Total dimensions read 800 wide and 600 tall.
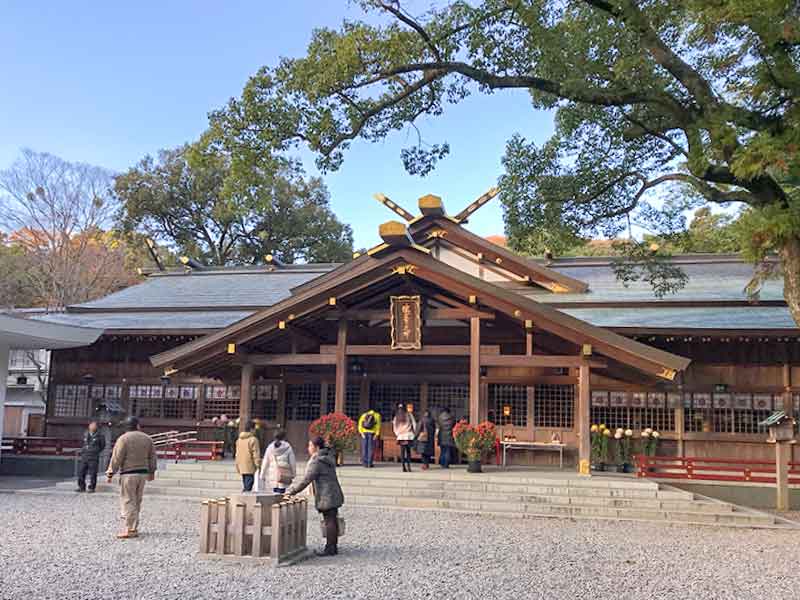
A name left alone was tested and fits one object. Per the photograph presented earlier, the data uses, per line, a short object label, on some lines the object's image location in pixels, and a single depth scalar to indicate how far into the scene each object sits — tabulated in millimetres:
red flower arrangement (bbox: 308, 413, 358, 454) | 13469
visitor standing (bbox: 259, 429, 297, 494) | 9414
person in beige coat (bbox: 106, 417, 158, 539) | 8875
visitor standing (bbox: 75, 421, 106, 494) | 13391
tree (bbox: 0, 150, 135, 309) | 29891
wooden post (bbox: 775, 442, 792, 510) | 12797
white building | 30953
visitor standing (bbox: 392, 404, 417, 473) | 13586
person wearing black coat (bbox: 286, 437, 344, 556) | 7863
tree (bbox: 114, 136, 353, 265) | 36625
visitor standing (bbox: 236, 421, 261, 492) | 11055
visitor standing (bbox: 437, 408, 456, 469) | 13945
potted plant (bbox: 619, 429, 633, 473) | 15427
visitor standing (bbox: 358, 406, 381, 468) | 13711
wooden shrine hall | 13836
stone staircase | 11547
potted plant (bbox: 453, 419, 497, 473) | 13062
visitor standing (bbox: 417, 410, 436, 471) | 14008
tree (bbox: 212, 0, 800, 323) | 9844
